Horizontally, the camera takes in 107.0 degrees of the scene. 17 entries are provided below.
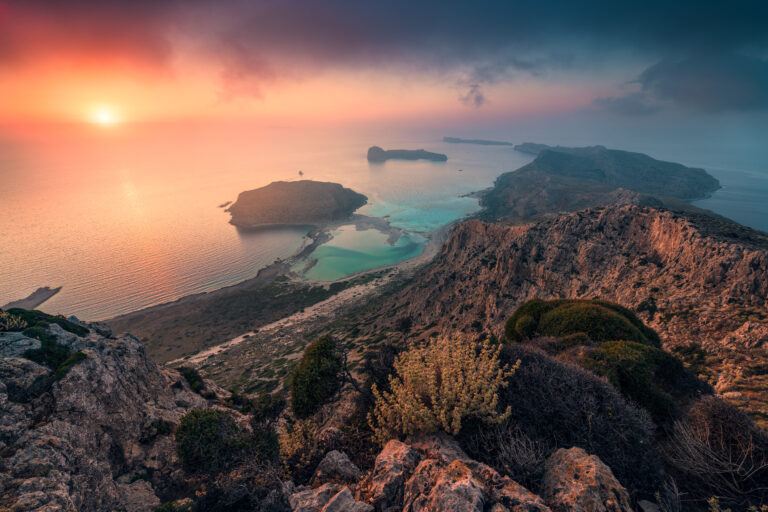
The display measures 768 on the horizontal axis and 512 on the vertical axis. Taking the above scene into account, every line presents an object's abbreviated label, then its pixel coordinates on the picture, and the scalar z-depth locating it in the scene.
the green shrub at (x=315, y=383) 16.59
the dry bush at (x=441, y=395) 6.13
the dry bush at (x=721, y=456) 5.55
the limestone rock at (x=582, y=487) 4.39
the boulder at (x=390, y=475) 4.97
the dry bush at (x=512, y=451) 5.21
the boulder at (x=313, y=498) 5.36
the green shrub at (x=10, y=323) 15.37
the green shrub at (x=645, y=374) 9.40
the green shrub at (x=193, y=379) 21.95
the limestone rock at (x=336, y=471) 6.41
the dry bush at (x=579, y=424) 5.74
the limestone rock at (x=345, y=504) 4.84
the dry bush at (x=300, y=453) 7.42
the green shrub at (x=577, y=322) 16.23
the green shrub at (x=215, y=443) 10.20
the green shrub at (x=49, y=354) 13.79
